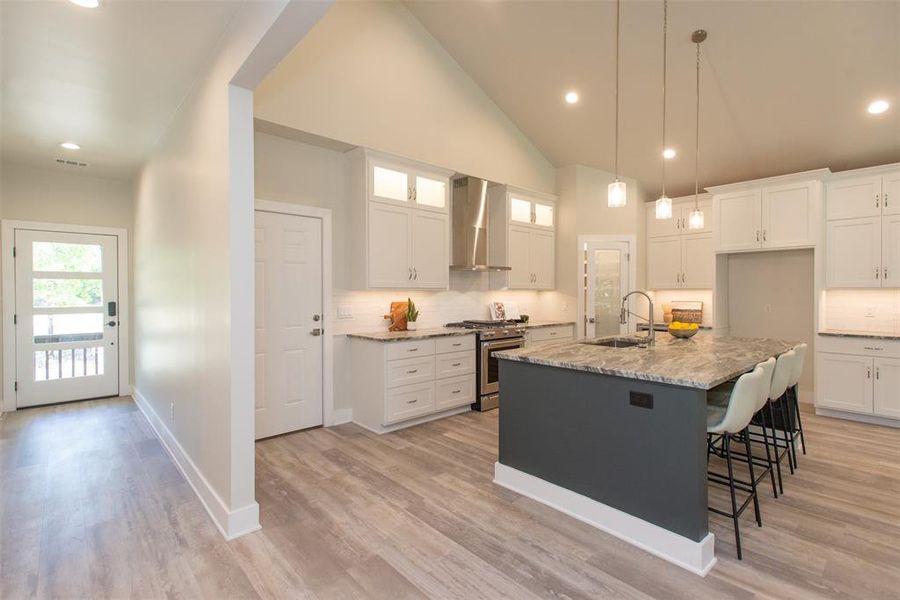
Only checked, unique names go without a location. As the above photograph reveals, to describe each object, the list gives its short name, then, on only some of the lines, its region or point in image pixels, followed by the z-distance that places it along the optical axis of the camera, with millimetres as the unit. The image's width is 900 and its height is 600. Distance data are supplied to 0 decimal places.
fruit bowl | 3654
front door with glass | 5012
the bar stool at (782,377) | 2850
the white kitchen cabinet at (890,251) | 4387
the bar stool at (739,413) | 2230
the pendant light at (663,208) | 3407
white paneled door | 3961
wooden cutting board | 4758
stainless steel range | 4910
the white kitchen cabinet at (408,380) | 4141
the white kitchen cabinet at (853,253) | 4500
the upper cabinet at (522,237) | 5656
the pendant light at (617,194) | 3049
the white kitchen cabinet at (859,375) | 4250
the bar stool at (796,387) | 3285
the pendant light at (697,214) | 3670
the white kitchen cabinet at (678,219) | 5848
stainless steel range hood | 5246
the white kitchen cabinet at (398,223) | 4305
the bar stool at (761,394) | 2517
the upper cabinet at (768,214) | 4758
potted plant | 4777
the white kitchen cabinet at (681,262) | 5867
